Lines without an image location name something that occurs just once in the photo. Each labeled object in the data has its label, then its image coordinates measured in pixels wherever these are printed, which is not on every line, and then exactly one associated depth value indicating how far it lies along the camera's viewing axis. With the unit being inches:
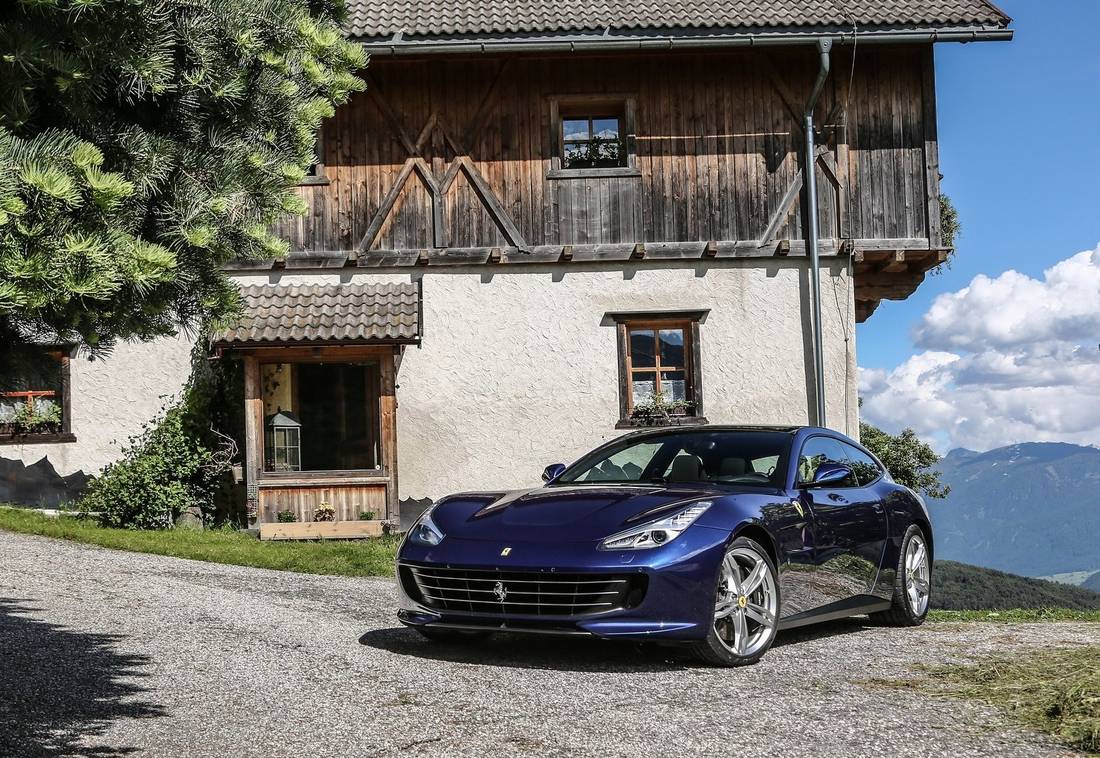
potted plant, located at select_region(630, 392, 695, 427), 648.4
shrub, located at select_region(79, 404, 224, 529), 590.9
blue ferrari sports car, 237.0
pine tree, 128.6
